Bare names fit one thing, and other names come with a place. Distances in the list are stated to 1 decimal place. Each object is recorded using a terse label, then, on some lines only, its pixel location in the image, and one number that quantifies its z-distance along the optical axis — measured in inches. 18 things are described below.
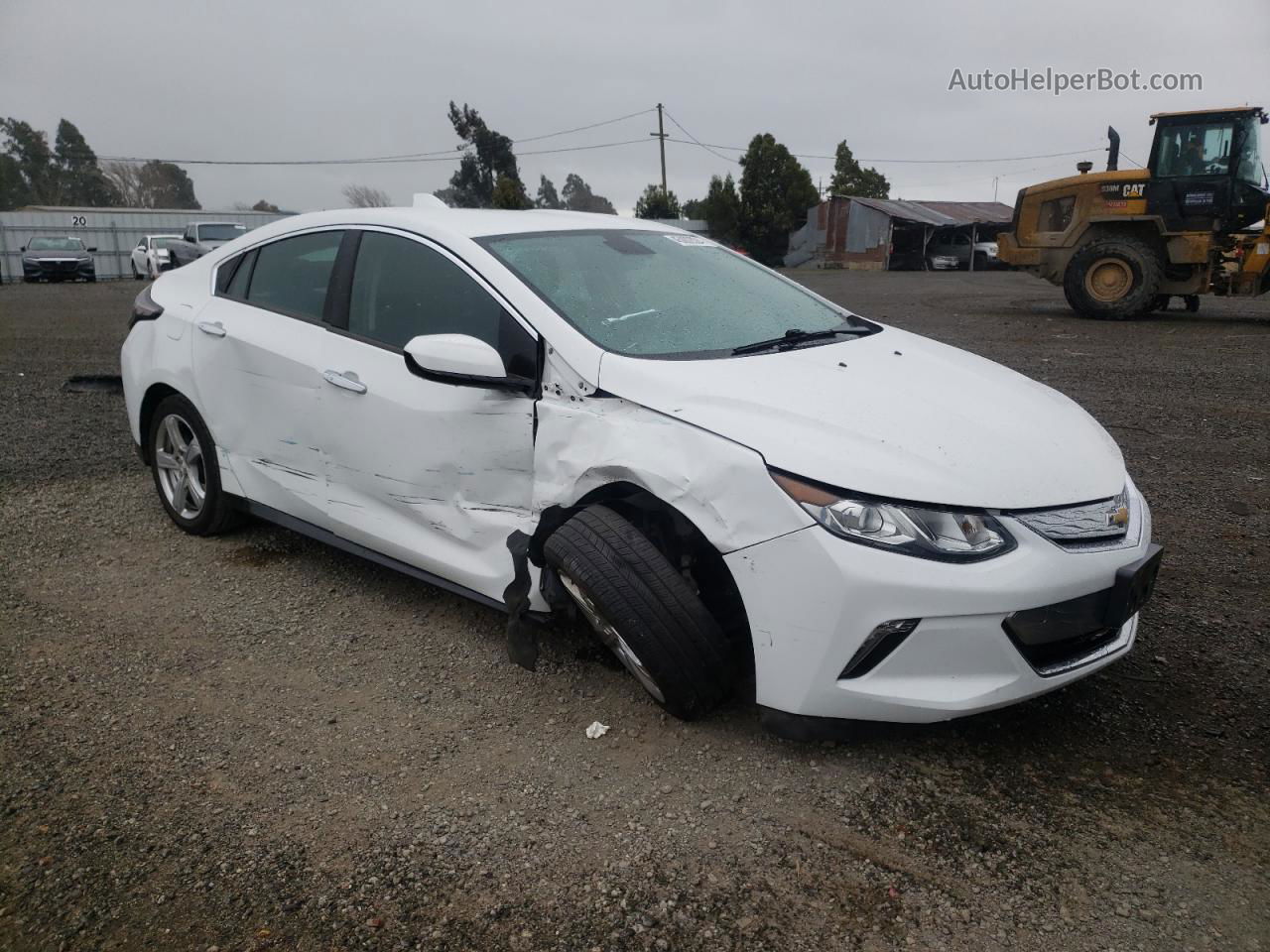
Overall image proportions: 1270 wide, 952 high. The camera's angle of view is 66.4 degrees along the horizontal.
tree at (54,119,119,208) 2785.4
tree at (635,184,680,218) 1797.5
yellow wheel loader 489.4
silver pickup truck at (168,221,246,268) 974.4
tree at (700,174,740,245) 1738.4
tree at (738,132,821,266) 1727.4
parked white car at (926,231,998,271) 1517.8
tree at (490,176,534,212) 1338.6
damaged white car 96.7
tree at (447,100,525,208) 1884.8
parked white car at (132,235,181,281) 1019.3
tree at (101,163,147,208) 2945.4
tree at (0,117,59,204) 2731.3
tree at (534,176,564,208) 3211.1
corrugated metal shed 1604.3
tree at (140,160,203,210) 3107.8
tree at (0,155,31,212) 2375.1
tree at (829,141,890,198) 2293.3
